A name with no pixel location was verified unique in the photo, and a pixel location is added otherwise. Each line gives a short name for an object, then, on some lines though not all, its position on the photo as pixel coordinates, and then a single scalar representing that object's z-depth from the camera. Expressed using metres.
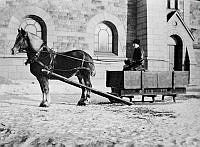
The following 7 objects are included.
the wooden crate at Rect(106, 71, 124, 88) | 7.11
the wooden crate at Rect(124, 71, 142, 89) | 7.04
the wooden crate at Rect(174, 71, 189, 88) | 7.75
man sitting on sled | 7.48
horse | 6.60
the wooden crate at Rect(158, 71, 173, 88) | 7.52
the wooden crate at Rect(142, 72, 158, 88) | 7.27
